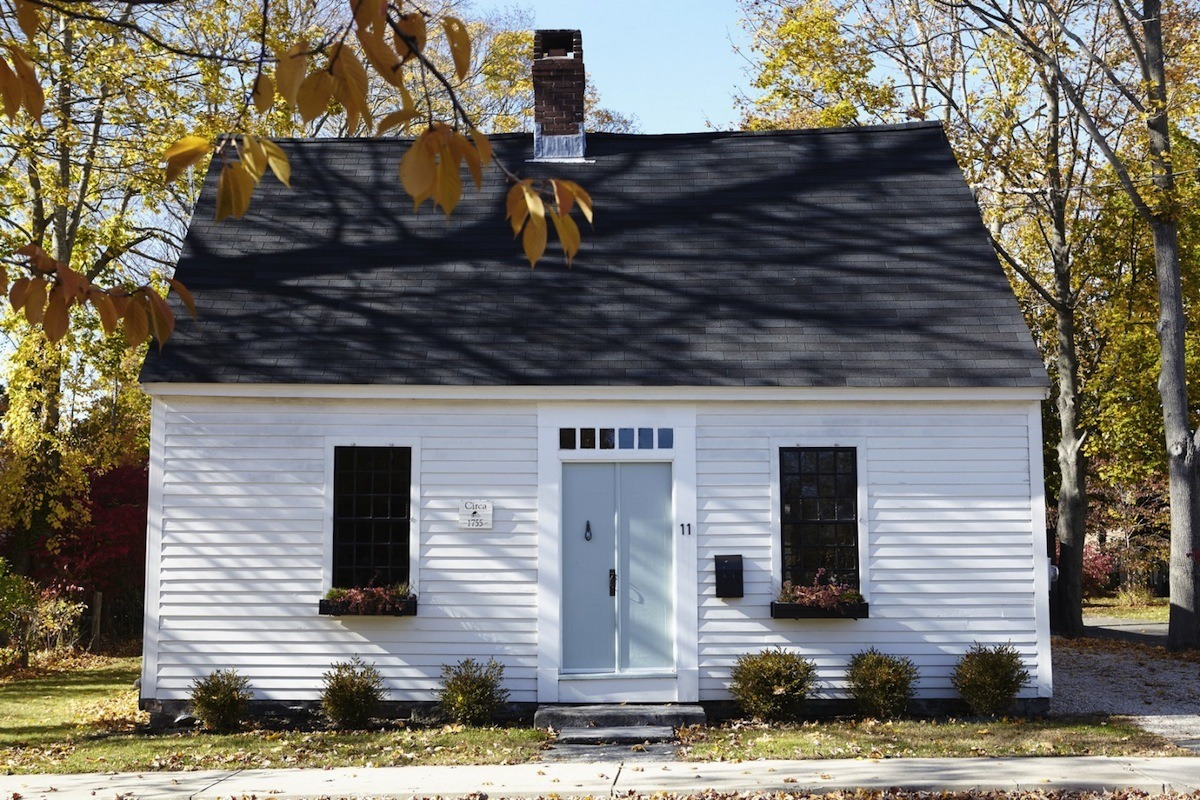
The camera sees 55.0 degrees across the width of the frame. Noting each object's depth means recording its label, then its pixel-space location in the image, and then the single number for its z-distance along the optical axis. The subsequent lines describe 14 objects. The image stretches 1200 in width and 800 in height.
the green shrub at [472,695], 10.74
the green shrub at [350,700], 10.73
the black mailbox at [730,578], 11.06
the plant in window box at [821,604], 10.89
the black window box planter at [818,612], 10.88
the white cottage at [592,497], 11.17
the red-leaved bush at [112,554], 18.31
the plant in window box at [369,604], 10.94
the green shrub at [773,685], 10.69
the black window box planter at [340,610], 10.95
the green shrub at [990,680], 10.70
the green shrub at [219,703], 10.74
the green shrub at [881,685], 10.73
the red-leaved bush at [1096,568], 26.23
